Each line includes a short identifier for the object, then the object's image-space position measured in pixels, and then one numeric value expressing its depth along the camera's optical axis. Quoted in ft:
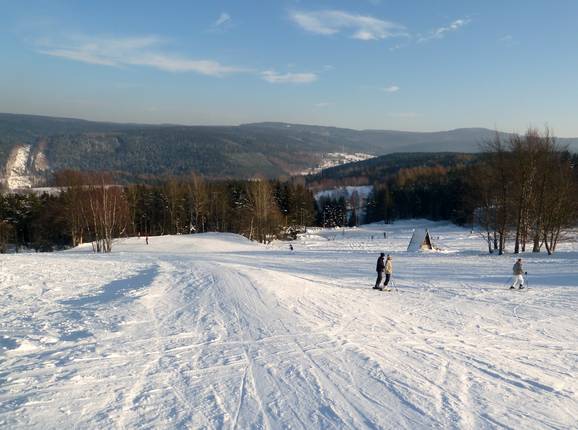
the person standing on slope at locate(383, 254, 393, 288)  56.59
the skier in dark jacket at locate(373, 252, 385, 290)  56.03
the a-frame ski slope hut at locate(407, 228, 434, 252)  129.29
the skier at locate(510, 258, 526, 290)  55.31
